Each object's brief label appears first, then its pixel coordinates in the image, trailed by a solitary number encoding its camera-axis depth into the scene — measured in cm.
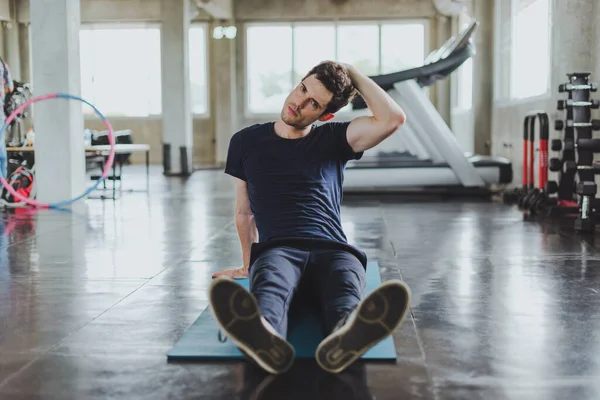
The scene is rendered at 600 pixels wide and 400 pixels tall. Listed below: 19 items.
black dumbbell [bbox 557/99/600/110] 581
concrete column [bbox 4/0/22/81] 1703
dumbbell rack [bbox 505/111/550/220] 673
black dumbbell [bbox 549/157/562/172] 628
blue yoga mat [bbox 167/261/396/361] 240
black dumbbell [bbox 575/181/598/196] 543
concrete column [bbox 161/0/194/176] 1286
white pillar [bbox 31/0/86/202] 764
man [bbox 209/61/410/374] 253
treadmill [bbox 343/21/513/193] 805
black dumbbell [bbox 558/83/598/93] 585
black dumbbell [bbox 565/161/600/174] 573
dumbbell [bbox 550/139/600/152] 565
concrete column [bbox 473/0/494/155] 1116
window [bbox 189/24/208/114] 1731
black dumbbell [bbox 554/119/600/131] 566
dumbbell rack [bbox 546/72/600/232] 551
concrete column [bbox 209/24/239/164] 1661
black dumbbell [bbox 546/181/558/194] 655
